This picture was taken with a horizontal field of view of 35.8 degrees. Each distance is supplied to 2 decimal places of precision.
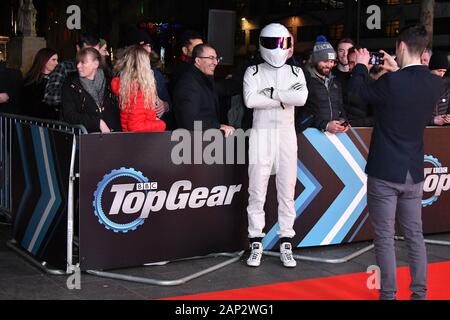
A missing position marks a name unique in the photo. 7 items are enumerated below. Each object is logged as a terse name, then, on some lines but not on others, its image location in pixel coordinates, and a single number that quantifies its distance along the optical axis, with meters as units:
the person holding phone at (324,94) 6.62
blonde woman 5.91
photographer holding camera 4.81
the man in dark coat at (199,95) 6.16
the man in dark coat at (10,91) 7.83
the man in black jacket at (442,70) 7.81
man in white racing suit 6.05
